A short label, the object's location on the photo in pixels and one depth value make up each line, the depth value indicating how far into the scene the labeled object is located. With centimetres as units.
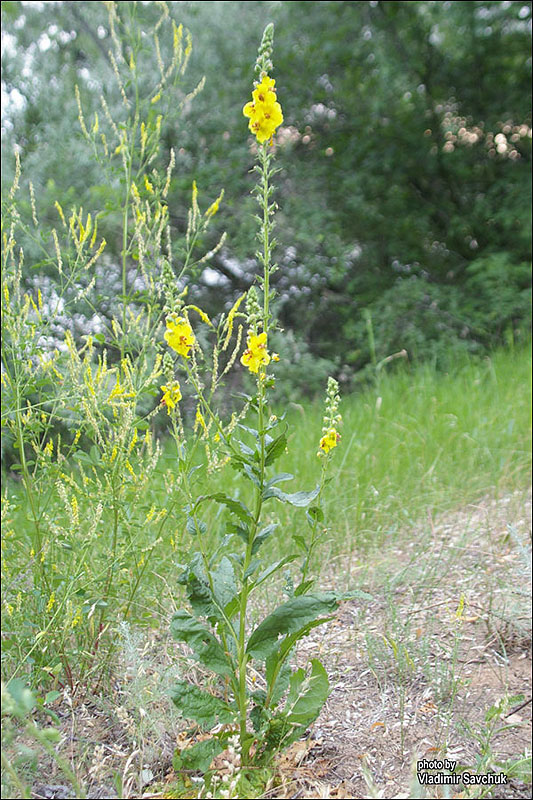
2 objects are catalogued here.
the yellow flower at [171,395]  146
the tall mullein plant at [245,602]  133
